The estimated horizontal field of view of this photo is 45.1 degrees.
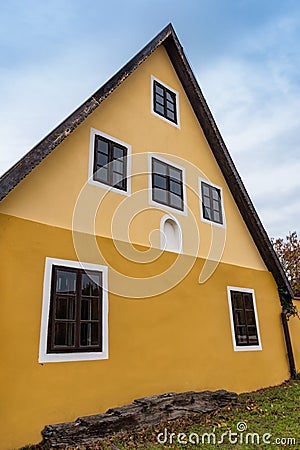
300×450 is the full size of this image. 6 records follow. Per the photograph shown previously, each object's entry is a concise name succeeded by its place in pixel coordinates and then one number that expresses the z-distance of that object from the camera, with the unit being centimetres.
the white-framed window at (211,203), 943
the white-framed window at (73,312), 559
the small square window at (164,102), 924
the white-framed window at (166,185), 827
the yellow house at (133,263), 546
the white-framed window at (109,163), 711
